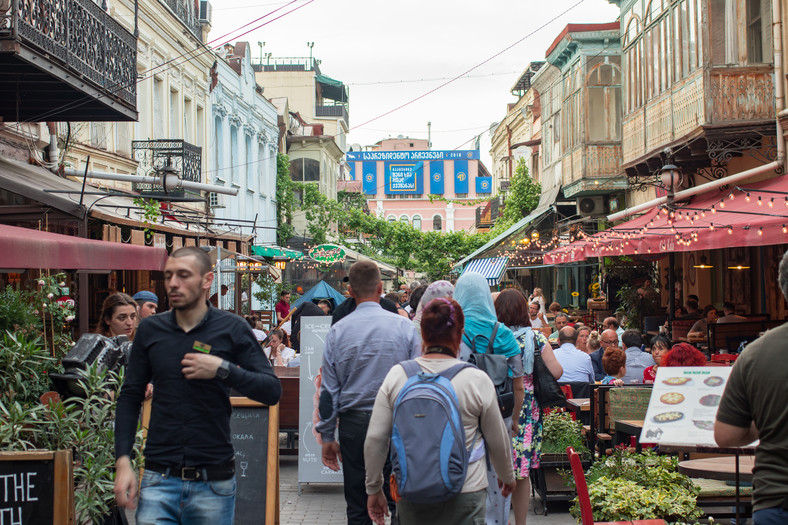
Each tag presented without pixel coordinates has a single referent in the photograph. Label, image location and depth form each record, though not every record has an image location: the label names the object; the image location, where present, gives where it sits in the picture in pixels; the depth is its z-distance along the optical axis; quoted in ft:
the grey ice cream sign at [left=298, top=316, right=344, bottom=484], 27.71
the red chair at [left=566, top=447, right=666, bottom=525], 13.84
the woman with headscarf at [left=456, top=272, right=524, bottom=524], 19.62
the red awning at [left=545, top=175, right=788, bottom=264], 37.09
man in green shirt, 10.92
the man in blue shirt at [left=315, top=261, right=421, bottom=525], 18.06
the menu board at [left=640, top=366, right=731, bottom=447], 15.88
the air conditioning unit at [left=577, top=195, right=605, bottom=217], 84.84
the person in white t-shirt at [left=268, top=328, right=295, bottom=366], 39.52
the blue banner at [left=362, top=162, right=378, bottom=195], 164.35
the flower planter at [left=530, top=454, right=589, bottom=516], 25.23
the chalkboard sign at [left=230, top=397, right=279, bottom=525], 20.77
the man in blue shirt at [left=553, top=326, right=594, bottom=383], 31.42
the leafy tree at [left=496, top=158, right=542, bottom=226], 109.19
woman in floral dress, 21.56
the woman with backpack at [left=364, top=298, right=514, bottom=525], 13.15
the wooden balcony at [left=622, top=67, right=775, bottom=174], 47.83
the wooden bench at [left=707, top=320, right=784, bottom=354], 45.11
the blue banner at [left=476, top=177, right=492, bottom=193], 192.13
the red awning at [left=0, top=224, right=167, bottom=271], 22.95
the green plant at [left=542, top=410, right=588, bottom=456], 25.68
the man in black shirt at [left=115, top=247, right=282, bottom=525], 12.68
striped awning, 84.48
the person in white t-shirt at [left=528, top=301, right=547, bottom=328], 56.03
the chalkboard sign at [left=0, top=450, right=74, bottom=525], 13.93
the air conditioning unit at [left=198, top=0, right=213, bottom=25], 88.84
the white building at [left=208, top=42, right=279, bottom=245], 88.22
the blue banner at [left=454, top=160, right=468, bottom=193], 161.07
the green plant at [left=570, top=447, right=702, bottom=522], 17.74
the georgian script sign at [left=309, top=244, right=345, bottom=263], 88.69
